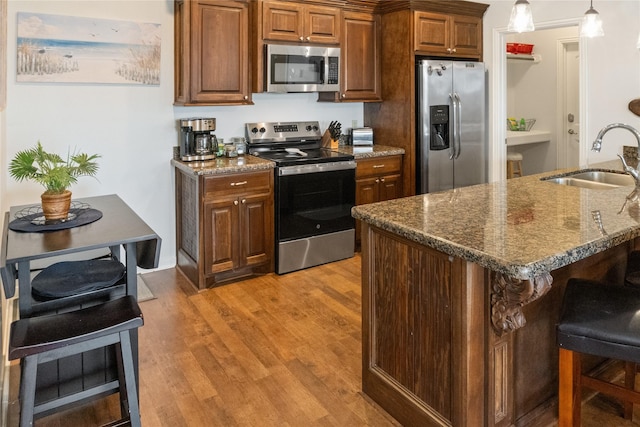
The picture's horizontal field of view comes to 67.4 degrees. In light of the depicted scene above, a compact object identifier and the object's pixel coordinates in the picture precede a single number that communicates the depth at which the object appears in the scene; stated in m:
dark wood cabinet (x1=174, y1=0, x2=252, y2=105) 3.67
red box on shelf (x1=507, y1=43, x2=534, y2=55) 6.18
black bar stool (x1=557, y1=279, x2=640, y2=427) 1.56
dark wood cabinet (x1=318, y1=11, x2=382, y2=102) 4.45
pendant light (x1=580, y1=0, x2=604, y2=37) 2.70
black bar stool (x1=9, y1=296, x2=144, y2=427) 1.65
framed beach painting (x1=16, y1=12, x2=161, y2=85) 3.33
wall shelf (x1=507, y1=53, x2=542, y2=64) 6.16
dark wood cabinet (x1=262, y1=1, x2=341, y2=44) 3.91
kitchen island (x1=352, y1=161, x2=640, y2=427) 1.62
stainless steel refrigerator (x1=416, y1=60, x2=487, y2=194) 4.46
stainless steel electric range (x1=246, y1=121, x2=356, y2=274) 3.92
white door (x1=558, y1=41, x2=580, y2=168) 6.14
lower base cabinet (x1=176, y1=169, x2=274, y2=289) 3.62
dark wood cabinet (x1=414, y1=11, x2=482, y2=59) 4.41
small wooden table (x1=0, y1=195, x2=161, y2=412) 1.76
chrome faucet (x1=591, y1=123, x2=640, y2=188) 2.23
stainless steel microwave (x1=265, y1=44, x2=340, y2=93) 3.98
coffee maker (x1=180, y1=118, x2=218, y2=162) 3.80
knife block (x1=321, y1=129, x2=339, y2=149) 4.62
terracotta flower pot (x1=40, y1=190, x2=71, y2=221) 2.11
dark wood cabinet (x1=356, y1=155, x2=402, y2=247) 4.39
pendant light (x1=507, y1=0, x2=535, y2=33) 2.34
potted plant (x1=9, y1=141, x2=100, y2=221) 2.07
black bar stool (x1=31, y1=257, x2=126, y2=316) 1.95
